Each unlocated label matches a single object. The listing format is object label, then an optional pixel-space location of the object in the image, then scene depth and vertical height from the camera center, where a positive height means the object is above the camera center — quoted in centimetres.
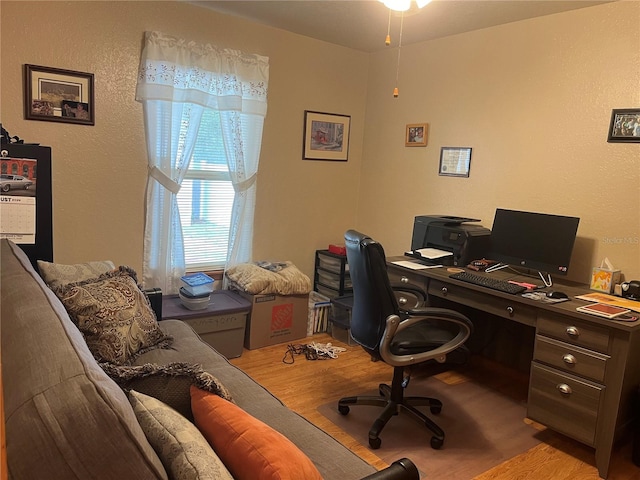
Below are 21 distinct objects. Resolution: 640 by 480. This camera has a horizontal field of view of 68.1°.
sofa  82 -50
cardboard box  351 -114
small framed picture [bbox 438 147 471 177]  355 +16
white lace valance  318 +63
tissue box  272 -49
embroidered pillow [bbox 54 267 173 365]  194 -68
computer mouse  256 -56
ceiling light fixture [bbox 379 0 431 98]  195 +72
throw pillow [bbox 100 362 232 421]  125 -58
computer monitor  280 -32
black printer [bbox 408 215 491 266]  319 -38
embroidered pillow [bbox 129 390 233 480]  96 -60
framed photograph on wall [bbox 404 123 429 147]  383 +36
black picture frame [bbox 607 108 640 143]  266 +39
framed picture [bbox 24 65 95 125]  282 +35
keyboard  263 -56
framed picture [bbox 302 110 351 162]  405 +32
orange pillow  98 -60
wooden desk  222 -87
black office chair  233 -77
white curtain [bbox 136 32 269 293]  322 +33
